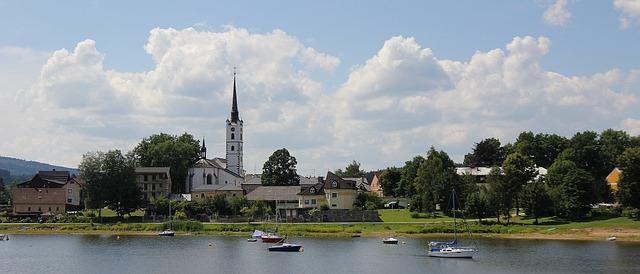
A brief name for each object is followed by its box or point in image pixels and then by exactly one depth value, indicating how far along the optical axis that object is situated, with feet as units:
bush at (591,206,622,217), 341.74
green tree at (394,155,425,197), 449.39
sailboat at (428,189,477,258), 248.73
